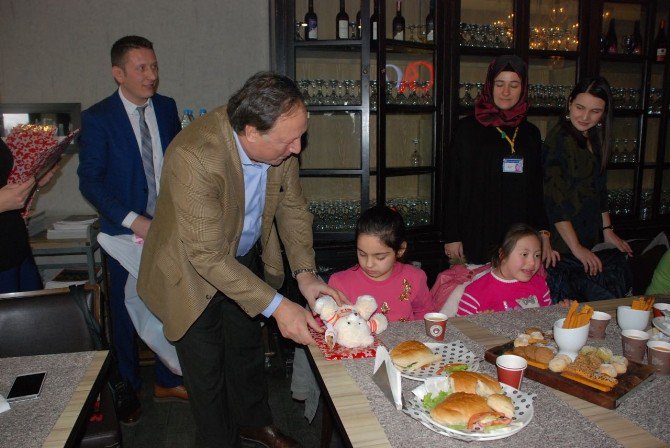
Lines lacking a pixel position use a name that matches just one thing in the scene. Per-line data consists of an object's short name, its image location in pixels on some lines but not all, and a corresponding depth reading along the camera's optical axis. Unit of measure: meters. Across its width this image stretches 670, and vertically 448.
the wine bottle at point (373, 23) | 3.14
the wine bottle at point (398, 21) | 3.26
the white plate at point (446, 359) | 1.28
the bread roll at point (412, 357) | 1.31
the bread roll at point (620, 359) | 1.27
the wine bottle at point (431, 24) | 3.23
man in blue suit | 2.39
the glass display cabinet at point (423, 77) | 3.09
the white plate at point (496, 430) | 1.03
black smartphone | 1.20
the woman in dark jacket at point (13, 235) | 1.90
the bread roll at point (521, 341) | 1.40
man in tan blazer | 1.53
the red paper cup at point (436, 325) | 1.49
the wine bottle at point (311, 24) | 3.08
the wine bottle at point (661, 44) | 3.75
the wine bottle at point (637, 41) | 3.77
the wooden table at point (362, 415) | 1.03
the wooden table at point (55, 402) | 1.07
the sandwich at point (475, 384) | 1.14
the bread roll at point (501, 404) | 1.07
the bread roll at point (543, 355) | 1.29
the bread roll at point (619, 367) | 1.25
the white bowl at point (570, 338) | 1.35
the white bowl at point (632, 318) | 1.52
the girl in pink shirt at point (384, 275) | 2.00
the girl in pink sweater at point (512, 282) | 1.99
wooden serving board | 1.15
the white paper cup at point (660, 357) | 1.29
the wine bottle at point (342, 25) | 3.11
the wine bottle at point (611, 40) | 3.71
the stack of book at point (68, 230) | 2.98
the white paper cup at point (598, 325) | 1.50
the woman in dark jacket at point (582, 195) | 2.29
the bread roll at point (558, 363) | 1.25
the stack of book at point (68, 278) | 2.98
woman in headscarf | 2.41
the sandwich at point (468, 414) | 1.05
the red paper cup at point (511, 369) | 1.19
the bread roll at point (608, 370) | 1.22
